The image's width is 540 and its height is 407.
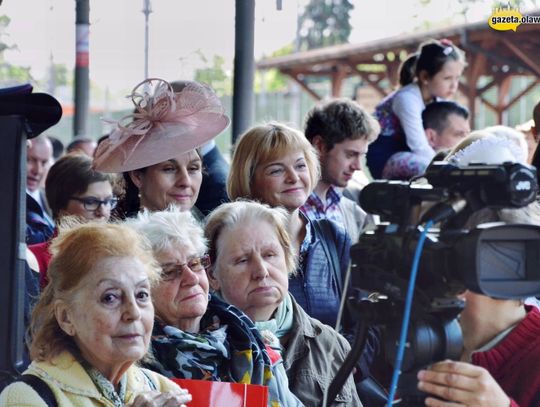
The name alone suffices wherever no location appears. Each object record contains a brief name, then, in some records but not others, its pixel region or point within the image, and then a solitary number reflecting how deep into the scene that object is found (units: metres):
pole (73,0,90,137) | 8.42
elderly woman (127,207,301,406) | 5.05
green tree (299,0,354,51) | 52.87
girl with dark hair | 10.34
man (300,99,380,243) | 8.57
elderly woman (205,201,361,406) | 5.72
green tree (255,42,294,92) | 65.89
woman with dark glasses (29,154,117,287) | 8.18
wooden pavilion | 16.89
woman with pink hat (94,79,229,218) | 6.99
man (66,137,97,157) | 14.08
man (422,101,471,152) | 10.49
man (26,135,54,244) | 8.22
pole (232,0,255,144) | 8.34
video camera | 3.40
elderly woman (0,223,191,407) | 4.36
